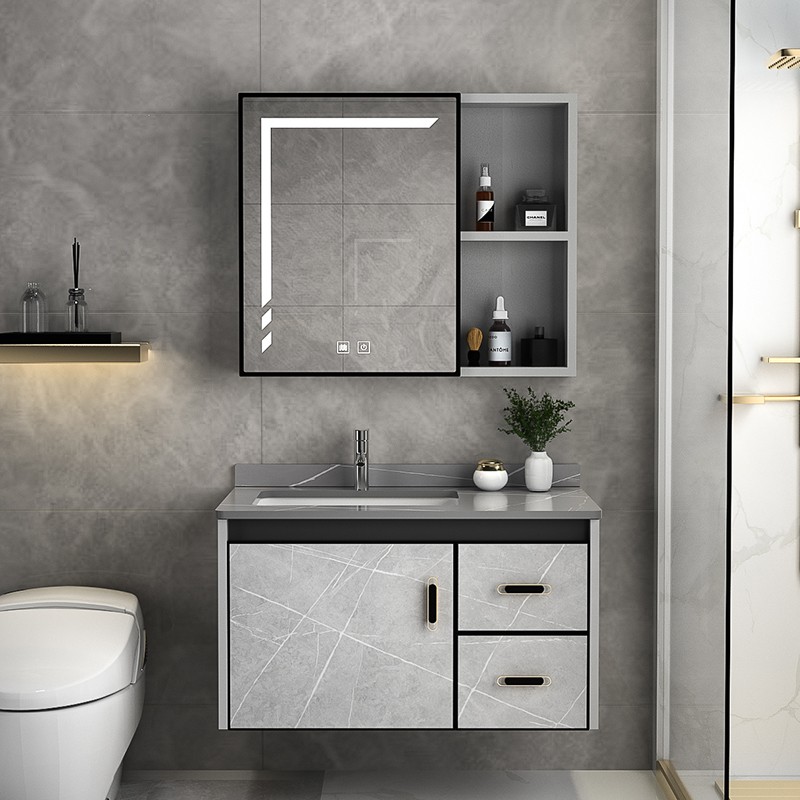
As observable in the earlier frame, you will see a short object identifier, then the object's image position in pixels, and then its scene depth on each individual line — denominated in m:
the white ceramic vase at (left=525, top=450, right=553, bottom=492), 2.38
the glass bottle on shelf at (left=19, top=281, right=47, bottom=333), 2.41
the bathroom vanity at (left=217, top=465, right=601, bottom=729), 2.14
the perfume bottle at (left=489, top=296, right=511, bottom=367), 2.41
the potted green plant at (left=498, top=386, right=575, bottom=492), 2.38
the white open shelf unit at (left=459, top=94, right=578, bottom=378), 2.46
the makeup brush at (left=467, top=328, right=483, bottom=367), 2.42
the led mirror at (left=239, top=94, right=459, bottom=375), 2.33
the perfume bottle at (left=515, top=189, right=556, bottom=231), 2.39
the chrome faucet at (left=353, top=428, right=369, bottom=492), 2.44
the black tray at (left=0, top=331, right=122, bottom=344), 2.33
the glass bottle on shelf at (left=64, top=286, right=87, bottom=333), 2.39
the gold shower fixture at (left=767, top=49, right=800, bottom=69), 2.04
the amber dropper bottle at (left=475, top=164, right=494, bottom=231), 2.39
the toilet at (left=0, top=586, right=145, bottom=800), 1.90
